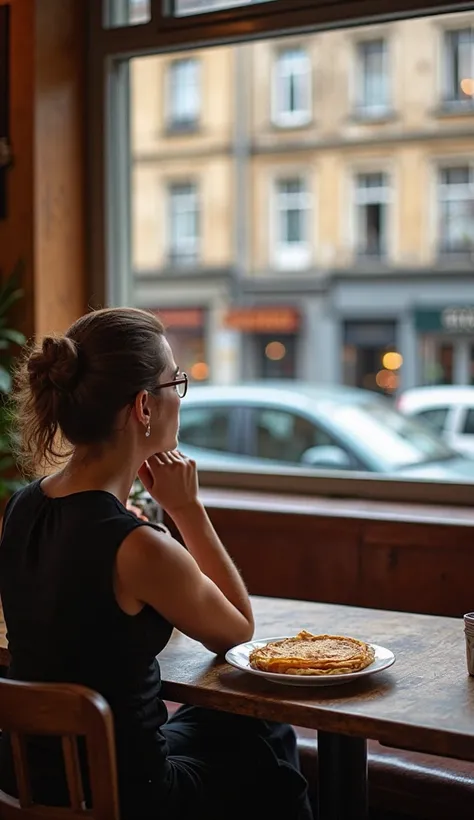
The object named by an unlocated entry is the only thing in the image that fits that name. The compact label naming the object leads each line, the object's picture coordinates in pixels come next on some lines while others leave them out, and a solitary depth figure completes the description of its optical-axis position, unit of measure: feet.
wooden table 5.23
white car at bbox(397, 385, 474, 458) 15.62
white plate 5.72
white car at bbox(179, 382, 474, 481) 13.97
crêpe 5.83
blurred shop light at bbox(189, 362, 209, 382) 25.03
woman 5.68
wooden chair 4.83
